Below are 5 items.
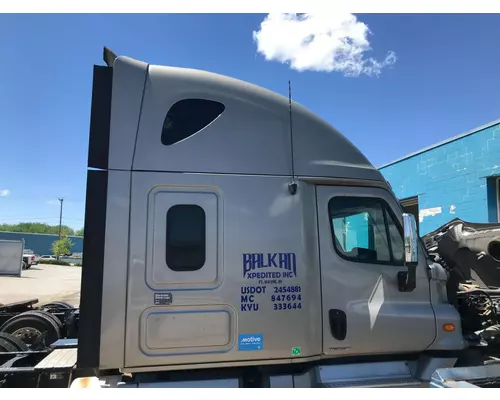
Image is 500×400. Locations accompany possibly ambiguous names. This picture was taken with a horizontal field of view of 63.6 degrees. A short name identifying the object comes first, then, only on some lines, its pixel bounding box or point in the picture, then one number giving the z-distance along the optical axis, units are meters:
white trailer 14.90
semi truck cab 3.03
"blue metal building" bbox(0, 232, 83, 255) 79.25
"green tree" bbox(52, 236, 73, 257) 69.12
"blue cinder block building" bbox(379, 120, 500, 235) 11.94
